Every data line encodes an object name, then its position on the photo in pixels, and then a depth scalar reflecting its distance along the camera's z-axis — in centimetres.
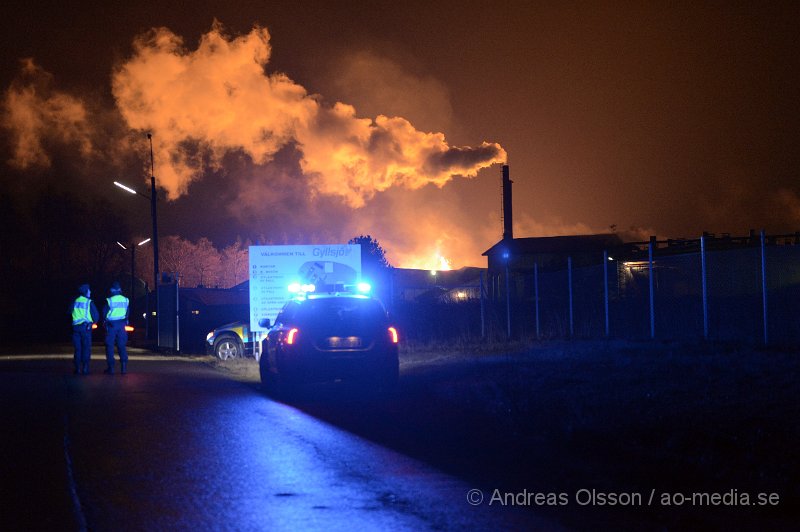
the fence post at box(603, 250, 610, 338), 2050
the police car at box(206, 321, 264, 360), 2622
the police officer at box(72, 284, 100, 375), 1922
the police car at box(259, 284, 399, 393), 1466
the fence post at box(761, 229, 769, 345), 1758
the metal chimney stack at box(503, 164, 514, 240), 7238
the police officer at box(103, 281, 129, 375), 1931
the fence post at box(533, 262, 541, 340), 2494
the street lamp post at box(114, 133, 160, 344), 3988
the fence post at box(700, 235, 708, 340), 1841
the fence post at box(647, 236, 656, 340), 2042
